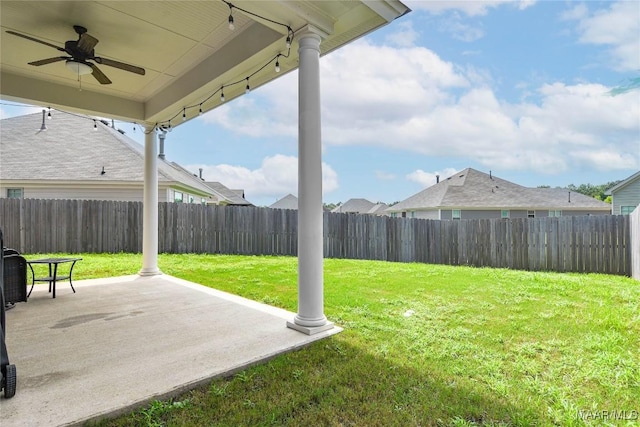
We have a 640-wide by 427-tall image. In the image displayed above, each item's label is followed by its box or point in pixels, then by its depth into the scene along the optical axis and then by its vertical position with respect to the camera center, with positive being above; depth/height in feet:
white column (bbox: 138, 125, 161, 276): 20.45 +0.74
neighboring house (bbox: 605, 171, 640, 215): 46.55 +3.06
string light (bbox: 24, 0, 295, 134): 9.90 +5.88
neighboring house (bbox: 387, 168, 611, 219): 58.10 +2.74
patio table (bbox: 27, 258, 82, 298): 14.58 -1.87
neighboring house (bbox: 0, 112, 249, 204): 35.76 +6.47
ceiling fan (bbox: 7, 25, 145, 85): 11.66 +5.98
